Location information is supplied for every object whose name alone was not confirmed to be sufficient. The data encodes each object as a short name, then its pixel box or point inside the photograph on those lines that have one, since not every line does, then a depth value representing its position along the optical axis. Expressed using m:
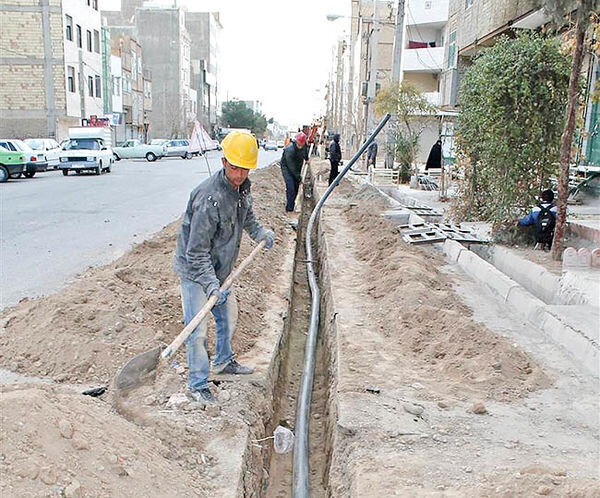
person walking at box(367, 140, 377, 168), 24.94
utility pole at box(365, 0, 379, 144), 25.46
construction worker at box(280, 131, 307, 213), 13.33
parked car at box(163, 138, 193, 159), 42.78
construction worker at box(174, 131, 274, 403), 3.75
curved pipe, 3.80
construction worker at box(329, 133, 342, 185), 19.00
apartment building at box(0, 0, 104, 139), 36.62
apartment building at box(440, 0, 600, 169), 12.38
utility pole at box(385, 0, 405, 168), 20.09
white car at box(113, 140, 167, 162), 40.38
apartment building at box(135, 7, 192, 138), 72.06
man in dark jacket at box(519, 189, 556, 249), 8.54
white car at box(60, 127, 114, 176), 24.09
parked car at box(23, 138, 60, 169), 26.97
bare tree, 6.86
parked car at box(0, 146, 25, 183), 20.48
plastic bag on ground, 4.48
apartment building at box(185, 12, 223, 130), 87.19
